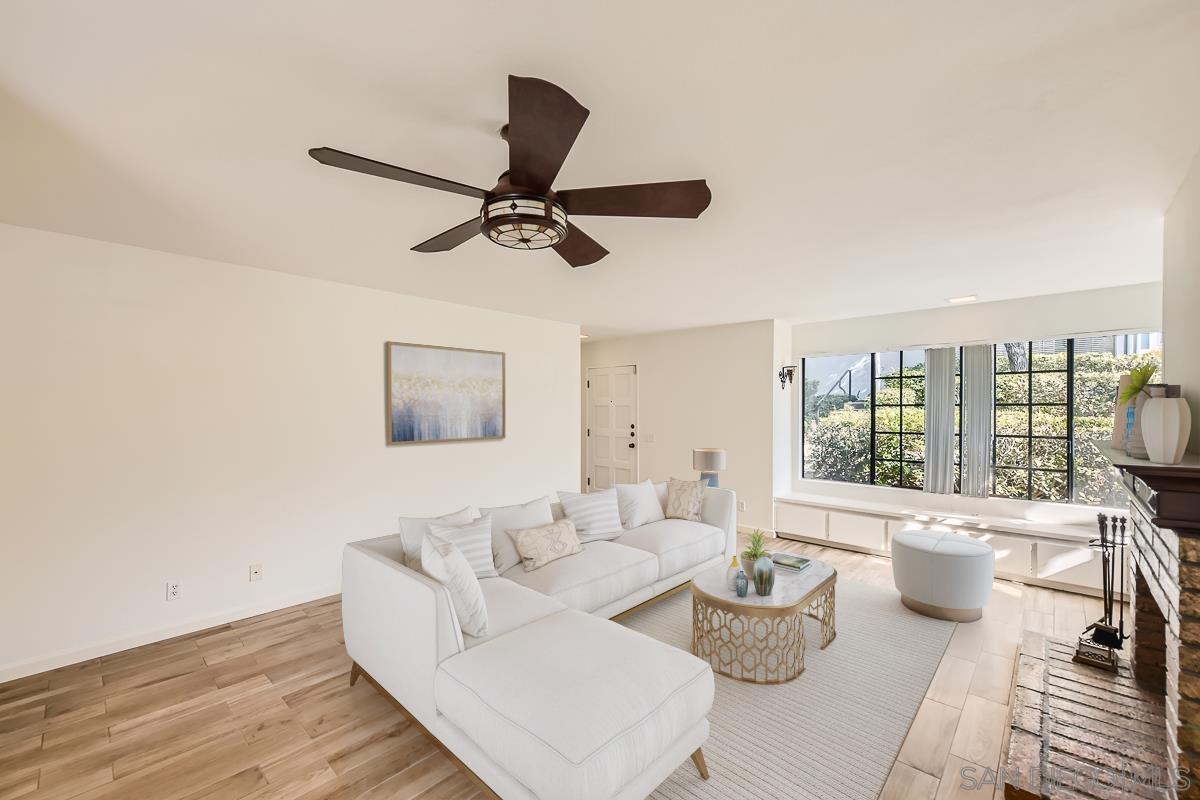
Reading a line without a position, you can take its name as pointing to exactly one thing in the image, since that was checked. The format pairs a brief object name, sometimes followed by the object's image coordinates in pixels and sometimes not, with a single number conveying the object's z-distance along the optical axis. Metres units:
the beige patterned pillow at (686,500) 4.37
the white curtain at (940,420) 5.02
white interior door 7.11
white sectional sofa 1.56
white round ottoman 3.45
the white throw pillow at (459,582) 2.22
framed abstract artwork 4.38
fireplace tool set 2.59
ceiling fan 1.29
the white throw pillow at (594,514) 3.79
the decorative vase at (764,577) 2.88
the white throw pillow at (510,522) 3.21
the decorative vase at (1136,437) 2.05
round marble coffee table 2.76
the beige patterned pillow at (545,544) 3.19
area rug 2.02
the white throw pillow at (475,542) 2.86
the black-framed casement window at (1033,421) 4.49
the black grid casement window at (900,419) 5.29
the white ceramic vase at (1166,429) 1.75
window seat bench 3.99
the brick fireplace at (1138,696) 1.58
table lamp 5.06
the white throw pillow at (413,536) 2.60
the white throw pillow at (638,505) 4.14
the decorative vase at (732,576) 2.99
